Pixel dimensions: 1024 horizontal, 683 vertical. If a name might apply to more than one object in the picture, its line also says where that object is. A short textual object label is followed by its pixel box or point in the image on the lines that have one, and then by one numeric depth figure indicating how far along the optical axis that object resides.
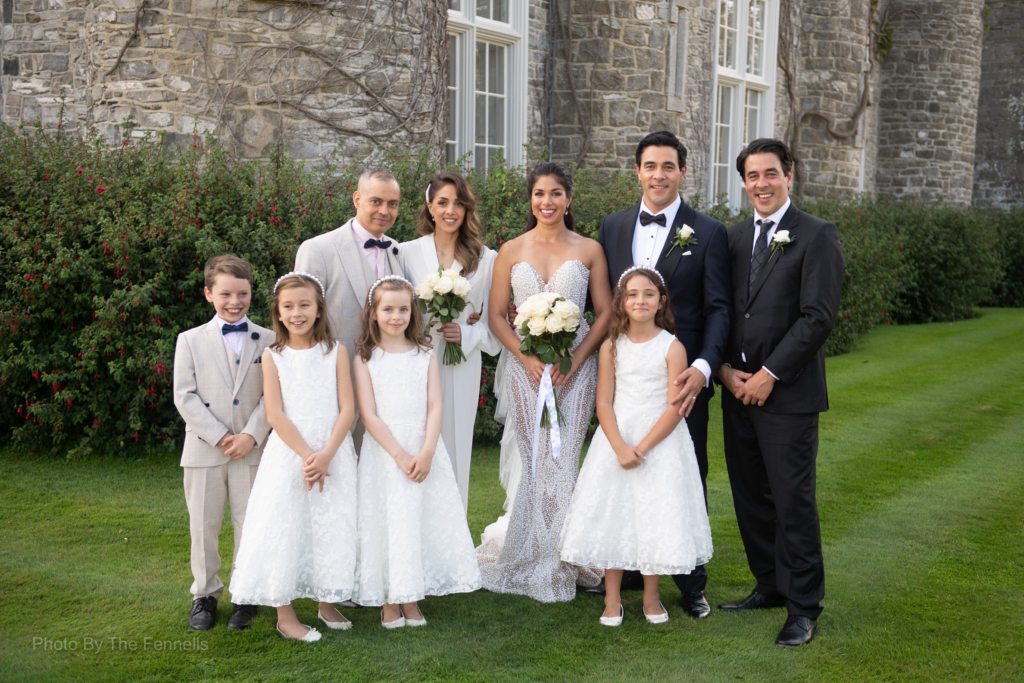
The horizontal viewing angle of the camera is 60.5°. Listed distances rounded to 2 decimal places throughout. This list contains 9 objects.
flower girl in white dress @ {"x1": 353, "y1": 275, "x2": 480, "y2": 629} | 3.85
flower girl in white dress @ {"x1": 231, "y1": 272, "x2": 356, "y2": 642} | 3.67
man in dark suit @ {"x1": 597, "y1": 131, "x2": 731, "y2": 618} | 4.10
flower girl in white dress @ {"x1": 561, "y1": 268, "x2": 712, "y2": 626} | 3.96
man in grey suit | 4.16
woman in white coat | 4.37
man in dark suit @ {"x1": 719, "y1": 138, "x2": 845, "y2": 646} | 3.84
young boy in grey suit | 3.90
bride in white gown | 4.36
